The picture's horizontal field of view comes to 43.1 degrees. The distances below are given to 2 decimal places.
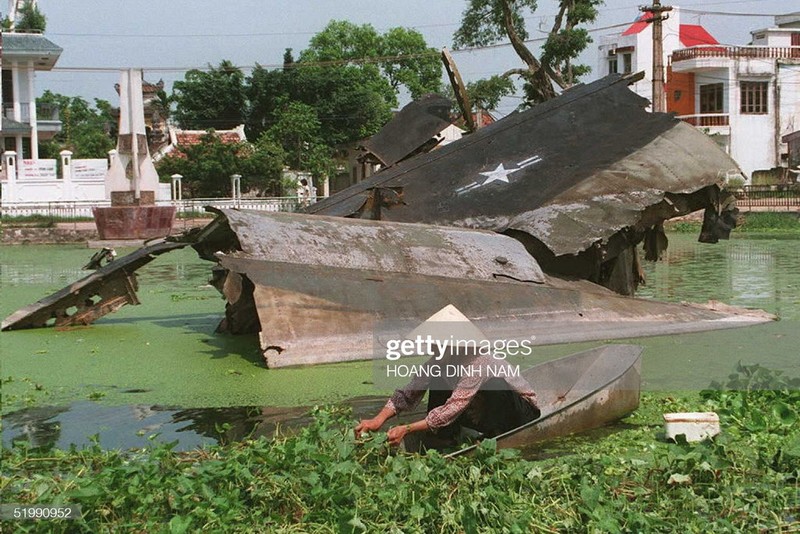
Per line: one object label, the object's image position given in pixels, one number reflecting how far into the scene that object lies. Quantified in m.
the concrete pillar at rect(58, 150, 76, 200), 38.81
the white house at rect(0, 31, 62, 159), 45.91
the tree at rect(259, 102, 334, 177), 47.19
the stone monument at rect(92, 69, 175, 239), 28.81
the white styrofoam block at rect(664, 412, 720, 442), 6.46
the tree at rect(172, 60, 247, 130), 50.84
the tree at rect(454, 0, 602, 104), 33.19
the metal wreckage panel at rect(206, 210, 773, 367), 10.26
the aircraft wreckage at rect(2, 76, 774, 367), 10.54
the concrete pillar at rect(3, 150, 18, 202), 37.44
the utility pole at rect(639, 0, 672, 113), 29.20
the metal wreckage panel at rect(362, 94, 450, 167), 15.23
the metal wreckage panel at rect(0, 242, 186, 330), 12.42
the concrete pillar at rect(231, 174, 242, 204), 40.66
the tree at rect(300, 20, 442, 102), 64.75
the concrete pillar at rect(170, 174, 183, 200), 39.63
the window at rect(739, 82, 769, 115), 48.41
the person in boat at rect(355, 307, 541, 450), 6.18
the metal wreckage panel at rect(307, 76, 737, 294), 12.37
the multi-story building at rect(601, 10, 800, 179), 47.78
